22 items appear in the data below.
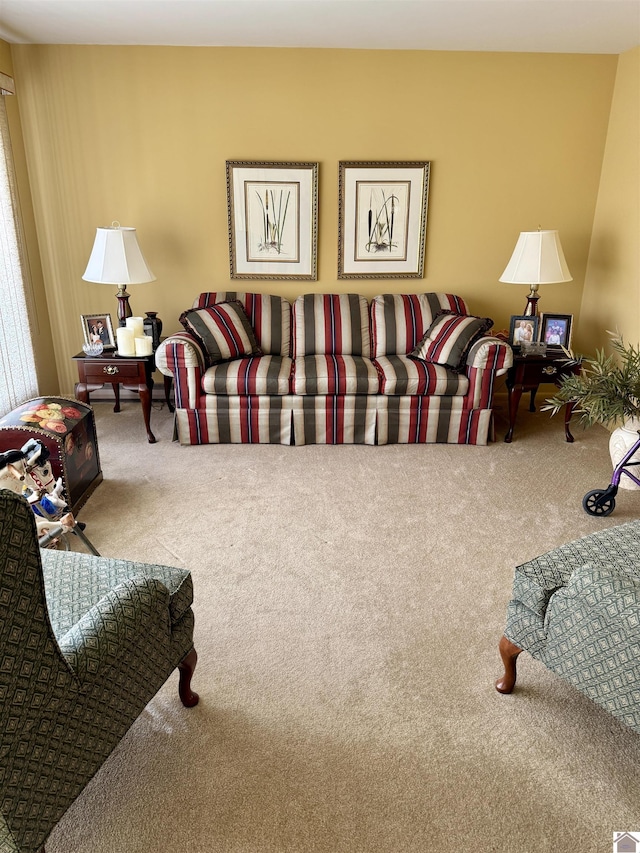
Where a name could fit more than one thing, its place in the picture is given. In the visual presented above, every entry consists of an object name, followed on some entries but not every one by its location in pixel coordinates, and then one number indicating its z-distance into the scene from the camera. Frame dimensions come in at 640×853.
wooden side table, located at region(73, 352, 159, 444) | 4.04
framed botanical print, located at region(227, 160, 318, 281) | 4.46
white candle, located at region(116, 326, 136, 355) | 4.07
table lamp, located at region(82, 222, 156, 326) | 4.02
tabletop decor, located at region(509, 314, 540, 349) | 4.36
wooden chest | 3.03
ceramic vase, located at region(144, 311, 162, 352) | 4.34
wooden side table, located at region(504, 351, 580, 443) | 4.16
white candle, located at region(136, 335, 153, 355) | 4.07
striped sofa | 3.98
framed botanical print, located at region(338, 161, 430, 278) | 4.49
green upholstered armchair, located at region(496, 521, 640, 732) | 1.65
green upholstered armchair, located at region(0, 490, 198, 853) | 1.20
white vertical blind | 3.99
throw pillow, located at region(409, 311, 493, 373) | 4.09
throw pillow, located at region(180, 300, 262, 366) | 4.14
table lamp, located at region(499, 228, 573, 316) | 4.10
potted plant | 3.12
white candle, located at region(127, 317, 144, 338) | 4.11
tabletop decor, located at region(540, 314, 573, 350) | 4.44
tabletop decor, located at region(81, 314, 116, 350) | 4.27
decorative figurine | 2.39
